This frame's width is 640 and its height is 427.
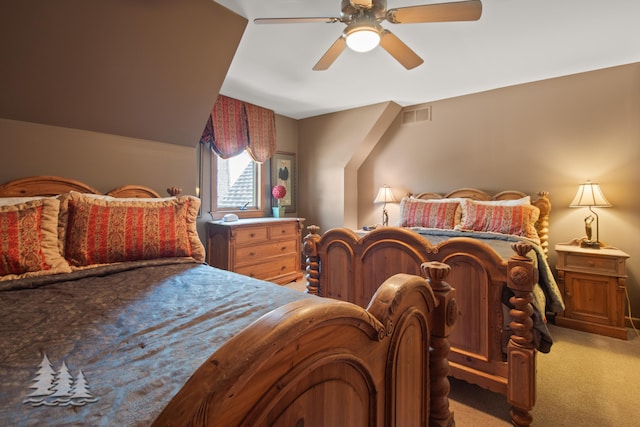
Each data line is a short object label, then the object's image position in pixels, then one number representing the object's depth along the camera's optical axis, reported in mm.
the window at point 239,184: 3807
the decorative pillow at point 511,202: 2937
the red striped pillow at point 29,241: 1325
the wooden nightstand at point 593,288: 2469
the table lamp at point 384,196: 4051
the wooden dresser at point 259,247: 3297
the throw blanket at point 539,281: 1530
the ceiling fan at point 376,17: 1558
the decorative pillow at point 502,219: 2684
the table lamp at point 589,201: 2646
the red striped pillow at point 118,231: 1540
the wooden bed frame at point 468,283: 1382
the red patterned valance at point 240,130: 3527
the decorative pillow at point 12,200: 1500
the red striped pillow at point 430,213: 3145
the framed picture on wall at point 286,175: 4402
